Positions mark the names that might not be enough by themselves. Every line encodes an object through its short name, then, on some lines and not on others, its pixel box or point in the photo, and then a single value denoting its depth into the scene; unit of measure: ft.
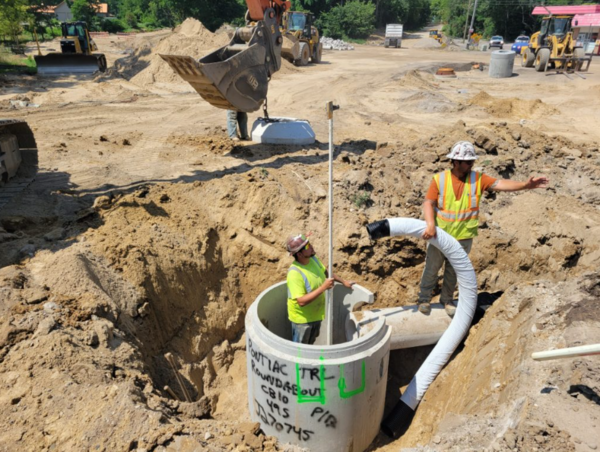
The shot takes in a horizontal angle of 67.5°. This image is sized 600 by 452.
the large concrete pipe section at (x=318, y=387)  14.48
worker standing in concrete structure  15.07
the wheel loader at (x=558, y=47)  75.25
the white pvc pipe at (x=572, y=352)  9.55
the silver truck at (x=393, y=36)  132.26
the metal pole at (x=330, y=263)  14.05
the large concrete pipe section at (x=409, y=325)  17.99
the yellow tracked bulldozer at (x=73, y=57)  67.67
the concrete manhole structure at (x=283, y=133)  34.06
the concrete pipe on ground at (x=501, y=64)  73.56
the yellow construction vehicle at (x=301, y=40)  78.69
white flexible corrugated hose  16.16
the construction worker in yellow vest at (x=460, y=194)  15.57
